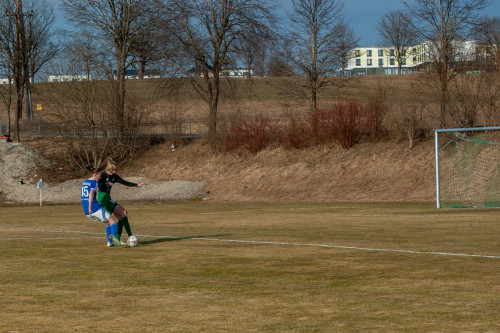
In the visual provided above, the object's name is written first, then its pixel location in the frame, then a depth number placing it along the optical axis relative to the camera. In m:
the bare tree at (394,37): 101.72
